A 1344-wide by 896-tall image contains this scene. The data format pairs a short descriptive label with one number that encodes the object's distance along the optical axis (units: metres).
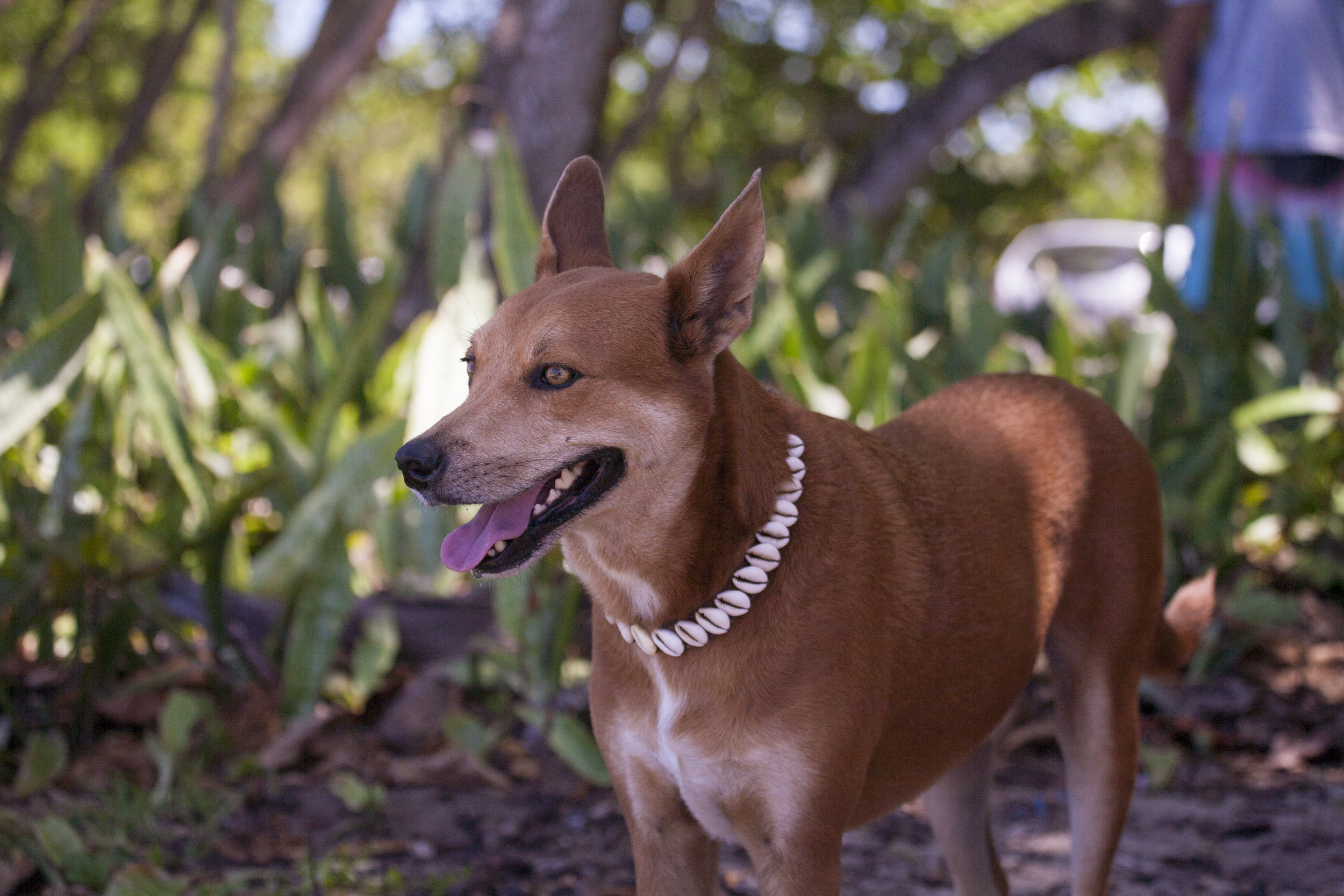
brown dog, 1.99
